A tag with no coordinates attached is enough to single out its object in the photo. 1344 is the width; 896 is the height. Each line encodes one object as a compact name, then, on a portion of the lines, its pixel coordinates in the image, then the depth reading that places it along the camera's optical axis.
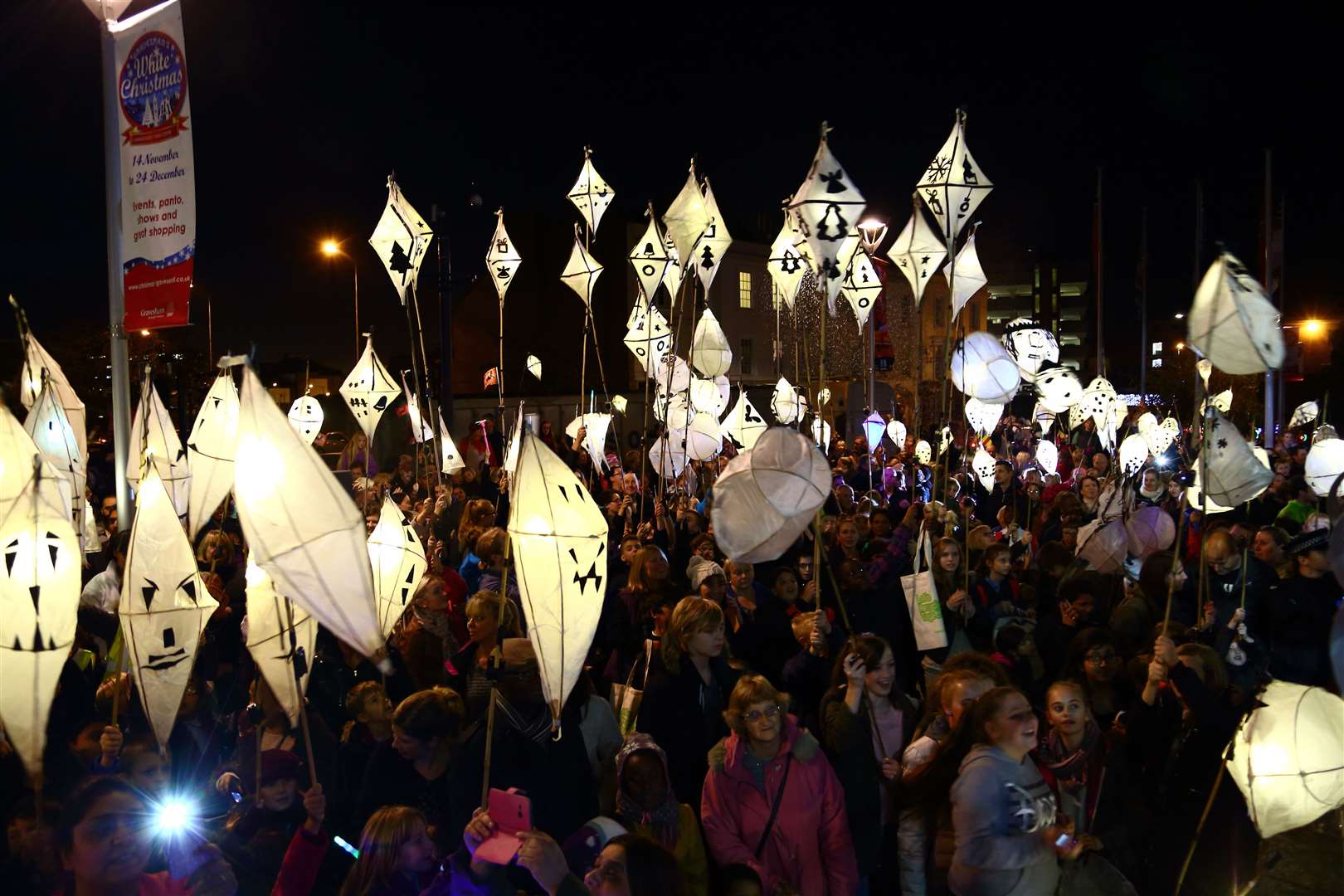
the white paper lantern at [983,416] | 15.40
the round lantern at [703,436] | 13.09
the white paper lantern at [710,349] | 13.65
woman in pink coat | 4.07
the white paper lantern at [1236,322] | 6.02
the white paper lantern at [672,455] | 12.84
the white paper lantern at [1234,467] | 7.95
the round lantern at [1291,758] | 4.00
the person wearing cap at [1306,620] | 6.71
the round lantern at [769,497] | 5.27
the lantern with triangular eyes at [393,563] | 6.45
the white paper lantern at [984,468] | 14.91
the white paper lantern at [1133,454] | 14.72
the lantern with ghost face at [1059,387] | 15.30
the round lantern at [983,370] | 10.54
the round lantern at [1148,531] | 8.80
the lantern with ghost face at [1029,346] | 15.08
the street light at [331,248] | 16.17
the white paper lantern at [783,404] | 16.06
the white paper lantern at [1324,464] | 11.91
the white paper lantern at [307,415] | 14.13
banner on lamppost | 9.18
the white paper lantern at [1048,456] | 16.17
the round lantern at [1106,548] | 8.48
